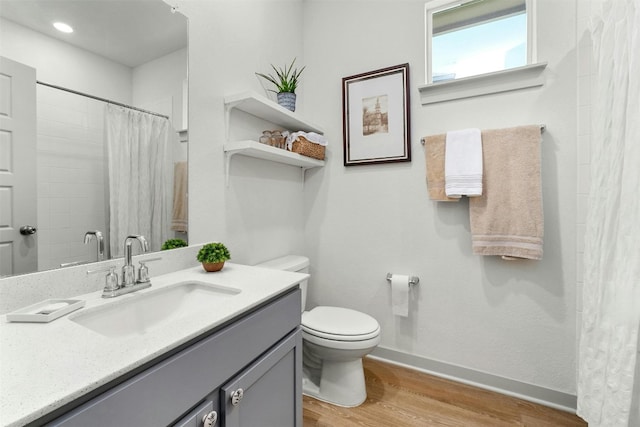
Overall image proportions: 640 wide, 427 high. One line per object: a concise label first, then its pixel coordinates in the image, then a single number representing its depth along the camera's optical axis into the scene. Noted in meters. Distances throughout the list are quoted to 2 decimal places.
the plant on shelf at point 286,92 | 1.82
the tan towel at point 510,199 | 1.53
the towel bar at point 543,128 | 1.53
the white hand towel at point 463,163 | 1.61
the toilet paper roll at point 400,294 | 1.85
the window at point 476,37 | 1.65
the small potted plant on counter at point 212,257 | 1.25
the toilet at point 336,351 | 1.49
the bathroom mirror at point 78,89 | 0.91
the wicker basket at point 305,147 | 1.90
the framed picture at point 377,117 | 1.91
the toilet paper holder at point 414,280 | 1.87
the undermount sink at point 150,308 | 0.87
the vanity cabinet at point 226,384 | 0.56
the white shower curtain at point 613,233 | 0.93
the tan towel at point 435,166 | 1.74
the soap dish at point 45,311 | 0.75
